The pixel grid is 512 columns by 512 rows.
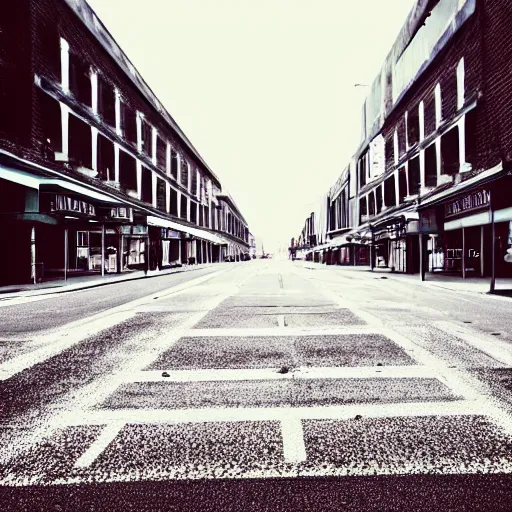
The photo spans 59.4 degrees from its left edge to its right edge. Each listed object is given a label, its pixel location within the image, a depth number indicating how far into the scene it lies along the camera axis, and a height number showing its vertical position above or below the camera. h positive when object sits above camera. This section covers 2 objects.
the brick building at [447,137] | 21.33 +7.11
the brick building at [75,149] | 19.86 +6.56
